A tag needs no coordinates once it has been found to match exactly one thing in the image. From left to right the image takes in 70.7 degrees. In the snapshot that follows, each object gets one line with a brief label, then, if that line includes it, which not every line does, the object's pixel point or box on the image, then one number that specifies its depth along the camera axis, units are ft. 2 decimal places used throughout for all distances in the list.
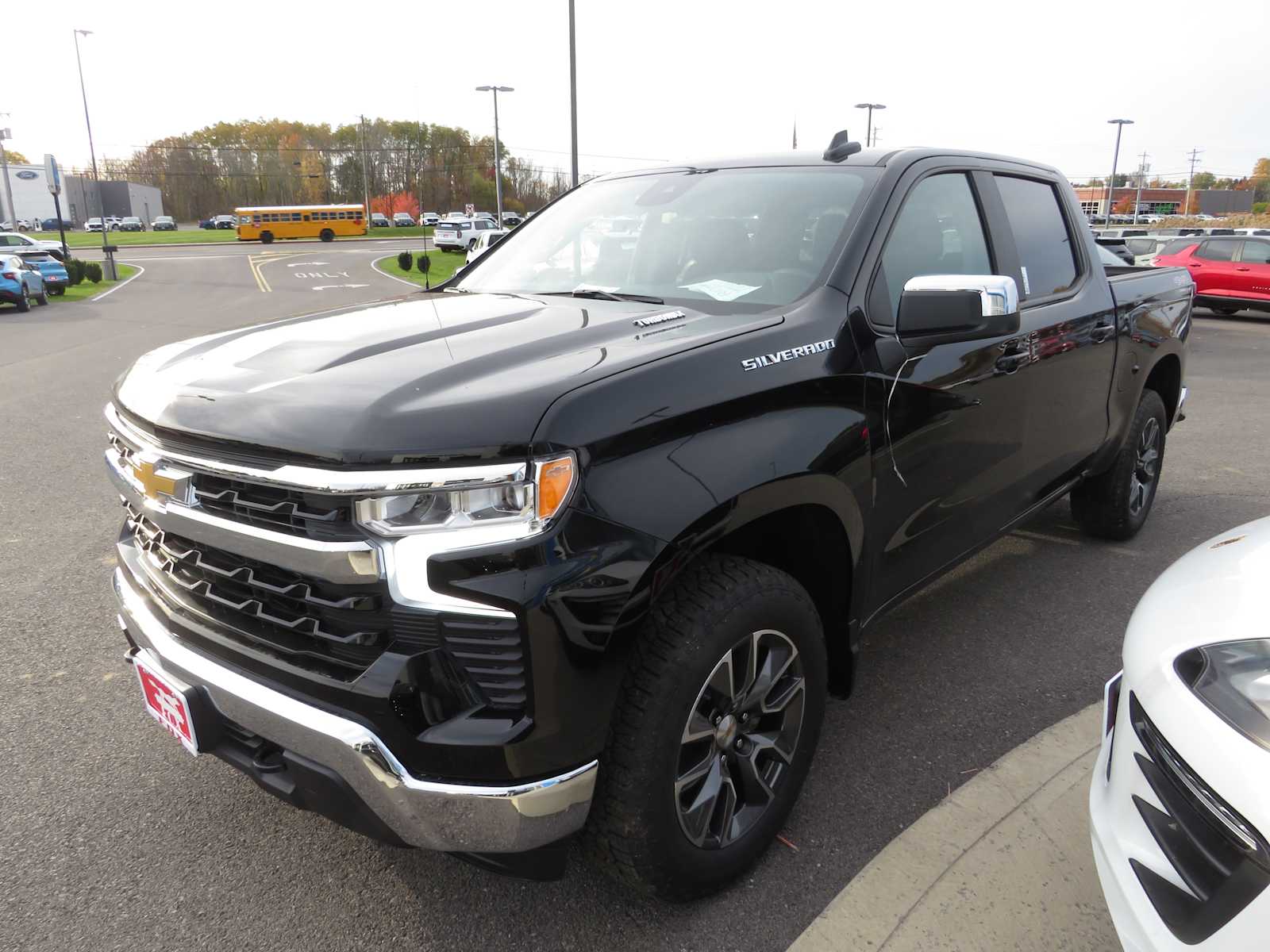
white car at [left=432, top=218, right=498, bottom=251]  144.60
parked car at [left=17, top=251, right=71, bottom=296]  78.75
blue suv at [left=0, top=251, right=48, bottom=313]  65.10
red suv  55.21
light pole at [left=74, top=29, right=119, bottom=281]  101.60
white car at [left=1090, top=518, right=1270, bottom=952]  4.67
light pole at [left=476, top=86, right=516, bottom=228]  129.49
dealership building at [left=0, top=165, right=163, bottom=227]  300.81
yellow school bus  204.85
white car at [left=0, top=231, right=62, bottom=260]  90.79
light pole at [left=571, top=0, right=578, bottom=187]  59.00
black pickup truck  5.76
